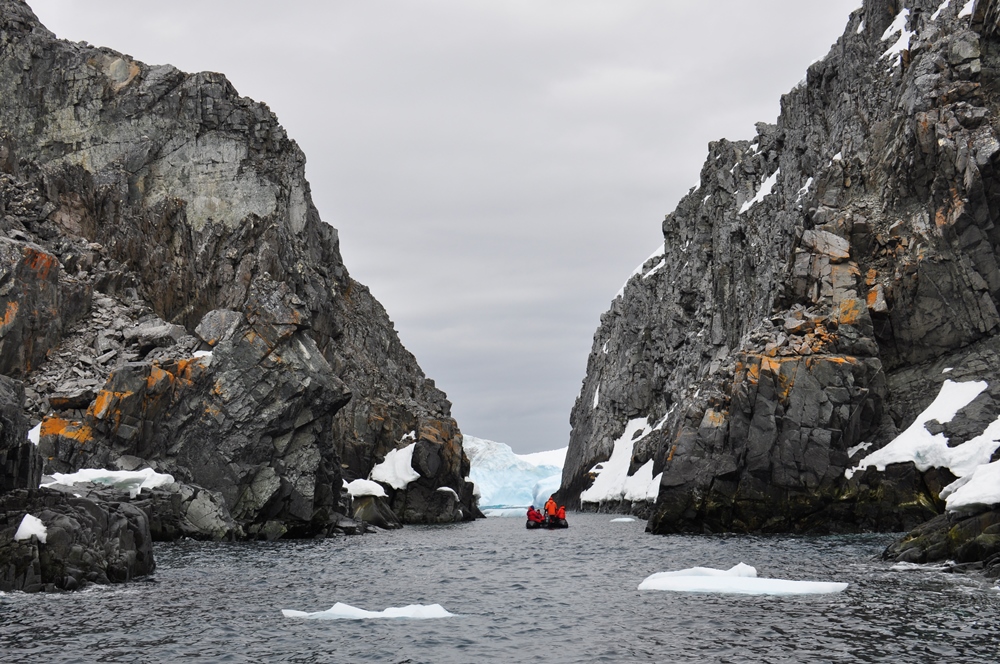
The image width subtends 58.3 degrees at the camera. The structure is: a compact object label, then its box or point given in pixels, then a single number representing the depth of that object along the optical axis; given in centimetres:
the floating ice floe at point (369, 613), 2764
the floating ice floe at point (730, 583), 3092
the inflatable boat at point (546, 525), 9025
